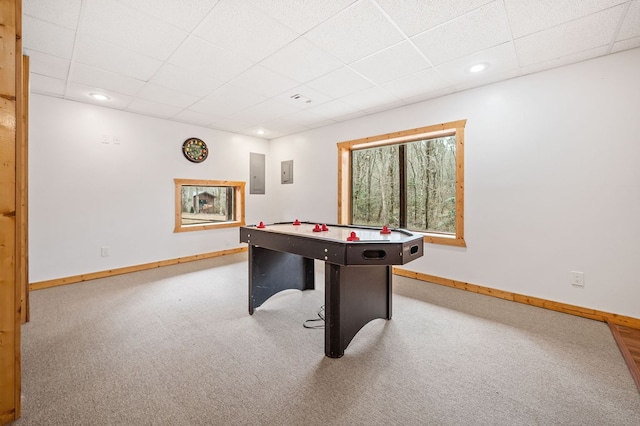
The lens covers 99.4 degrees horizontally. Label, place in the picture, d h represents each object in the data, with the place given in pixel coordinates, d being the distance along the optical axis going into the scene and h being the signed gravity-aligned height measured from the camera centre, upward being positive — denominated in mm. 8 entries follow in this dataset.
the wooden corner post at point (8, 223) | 1408 -49
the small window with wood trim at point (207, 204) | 4957 +191
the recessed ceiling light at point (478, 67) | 2831 +1553
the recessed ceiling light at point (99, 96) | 3604 +1591
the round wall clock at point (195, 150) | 4938 +1187
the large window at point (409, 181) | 3754 +530
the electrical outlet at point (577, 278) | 2779 -677
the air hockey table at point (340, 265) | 1964 -482
